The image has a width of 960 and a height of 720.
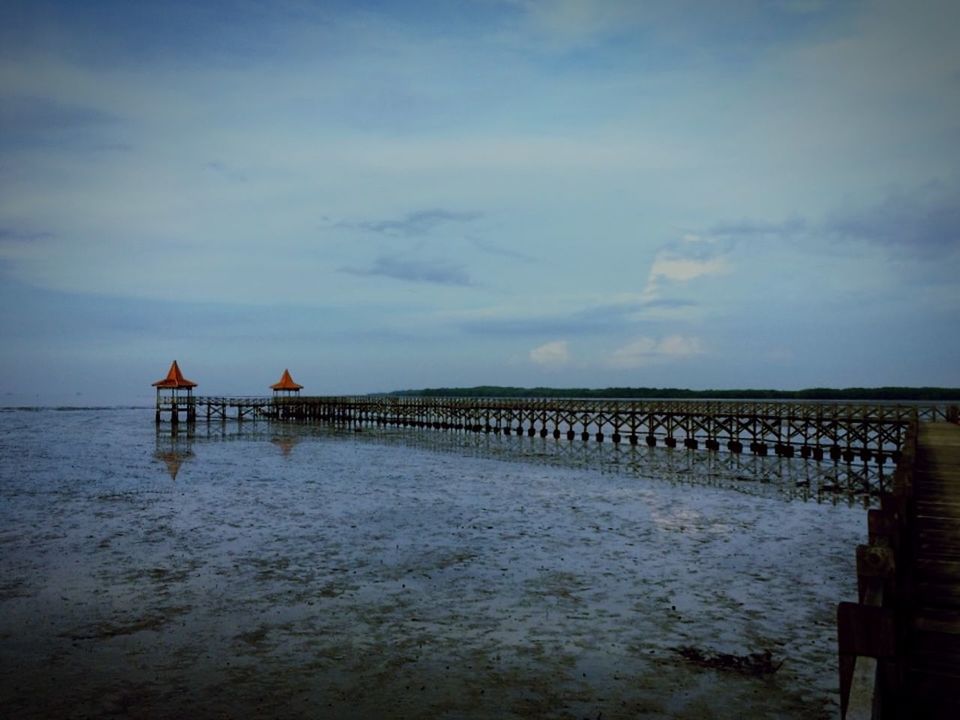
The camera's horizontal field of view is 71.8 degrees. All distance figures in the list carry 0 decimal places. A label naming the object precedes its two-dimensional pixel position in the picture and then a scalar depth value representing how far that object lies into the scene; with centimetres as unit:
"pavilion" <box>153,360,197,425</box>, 6419
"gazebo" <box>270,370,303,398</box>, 7906
